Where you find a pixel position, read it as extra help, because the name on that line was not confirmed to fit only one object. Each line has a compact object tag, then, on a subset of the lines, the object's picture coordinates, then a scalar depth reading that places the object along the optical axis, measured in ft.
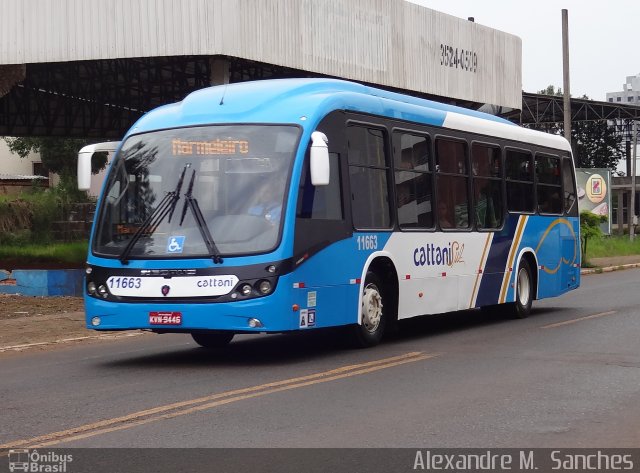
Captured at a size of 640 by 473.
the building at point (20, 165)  268.31
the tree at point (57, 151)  237.25
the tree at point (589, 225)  122.52
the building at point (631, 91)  603.72
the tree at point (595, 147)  305.53
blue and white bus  40.06
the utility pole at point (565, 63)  120.98
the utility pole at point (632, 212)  159.31
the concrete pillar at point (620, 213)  232.57
